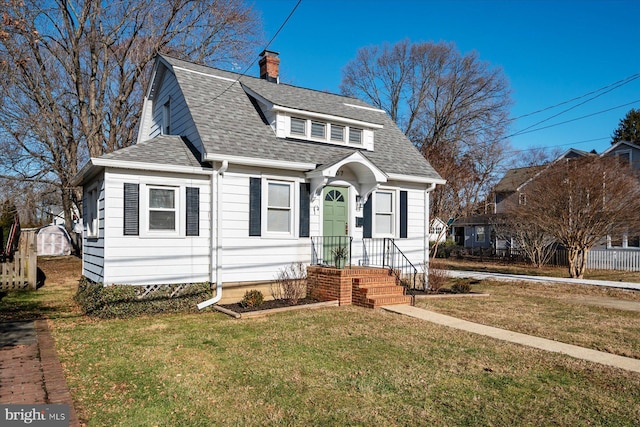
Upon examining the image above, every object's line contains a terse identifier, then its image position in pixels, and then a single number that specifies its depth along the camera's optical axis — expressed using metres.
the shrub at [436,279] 13.84
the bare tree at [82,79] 19.94
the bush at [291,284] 11.20
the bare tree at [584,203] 16.59
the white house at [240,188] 10.34
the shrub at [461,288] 13.68
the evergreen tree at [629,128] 43.94
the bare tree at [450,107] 34.06
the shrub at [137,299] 9.73
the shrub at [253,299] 10.52
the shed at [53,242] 30.28
